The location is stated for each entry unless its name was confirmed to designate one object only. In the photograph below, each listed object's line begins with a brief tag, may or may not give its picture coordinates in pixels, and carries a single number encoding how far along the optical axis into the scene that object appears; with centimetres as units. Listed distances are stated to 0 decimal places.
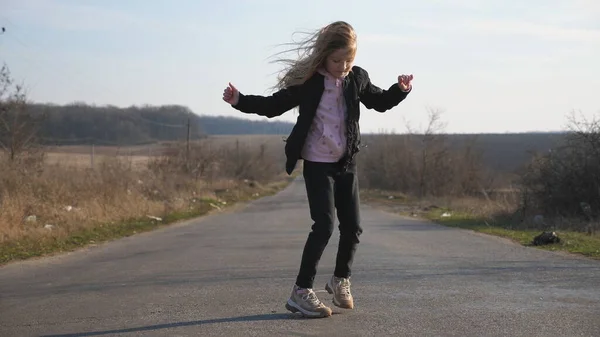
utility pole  4027
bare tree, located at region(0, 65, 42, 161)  2184
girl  469
